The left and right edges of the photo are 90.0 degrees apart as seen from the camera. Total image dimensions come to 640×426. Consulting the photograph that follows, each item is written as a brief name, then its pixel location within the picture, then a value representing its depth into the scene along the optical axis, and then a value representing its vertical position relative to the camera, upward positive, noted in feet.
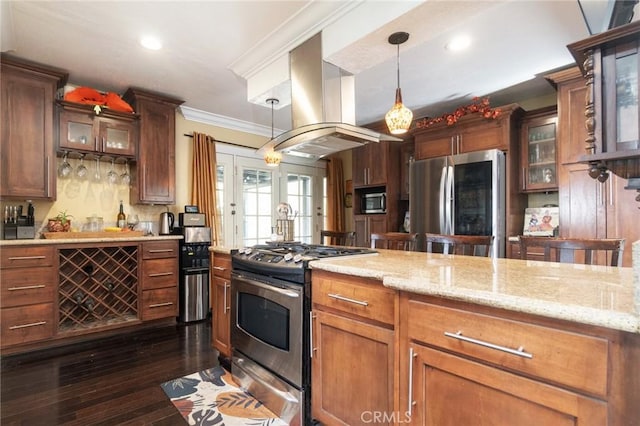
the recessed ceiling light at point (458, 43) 8.27 +4.47
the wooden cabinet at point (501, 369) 2.52 -1.47
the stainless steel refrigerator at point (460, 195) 11.24 +0.58
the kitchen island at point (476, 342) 2.52 -1.32
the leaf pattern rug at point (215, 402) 6.01 -3.93
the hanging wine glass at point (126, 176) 12.30 +1.38
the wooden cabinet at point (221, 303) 7.82 -2.33
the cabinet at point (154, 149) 11.72 +2.37
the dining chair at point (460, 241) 6.55 -0.66
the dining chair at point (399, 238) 7.98 -0.69
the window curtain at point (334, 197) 18.89 +0.84
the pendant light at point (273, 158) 10.79 +1.85
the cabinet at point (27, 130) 9.26 +2.48
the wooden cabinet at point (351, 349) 4.31 -2.04
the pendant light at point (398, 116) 7.29 +2.17
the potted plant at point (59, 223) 10.41 -0.36
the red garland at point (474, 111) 11.25 +3.63
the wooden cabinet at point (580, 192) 8.71 +0.53
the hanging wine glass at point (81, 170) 11.28 +1.49
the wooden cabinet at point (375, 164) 14.92 +2.29
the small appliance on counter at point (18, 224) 9.26 -0.34
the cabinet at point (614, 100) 3.77 +1.35
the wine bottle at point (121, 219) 11.88 -0.26
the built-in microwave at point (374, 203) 15.17 +0.41
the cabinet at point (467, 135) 11.32 +2.92
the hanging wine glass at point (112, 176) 12.09 +1.38
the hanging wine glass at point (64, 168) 10.80 +1.49
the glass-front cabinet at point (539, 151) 11.08 +2.13
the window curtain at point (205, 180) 13.55 +1.34
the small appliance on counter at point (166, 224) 12.39 -0.47
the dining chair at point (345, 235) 9.27 -0.73
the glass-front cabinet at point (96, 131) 10.37 +2.80
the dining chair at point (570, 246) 4.94 -0.59
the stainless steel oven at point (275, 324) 5.49 -2.18
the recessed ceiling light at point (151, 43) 8.30 +4.48
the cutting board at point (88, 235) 9.94 -0.74
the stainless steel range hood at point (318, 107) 7.19 +2.51
